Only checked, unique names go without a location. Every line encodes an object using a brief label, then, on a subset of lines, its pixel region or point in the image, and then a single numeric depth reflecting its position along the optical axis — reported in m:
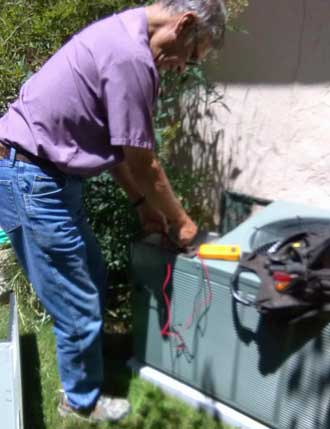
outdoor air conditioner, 2.10
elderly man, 1.86
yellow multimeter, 2.22
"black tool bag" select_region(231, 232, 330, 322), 1.89
